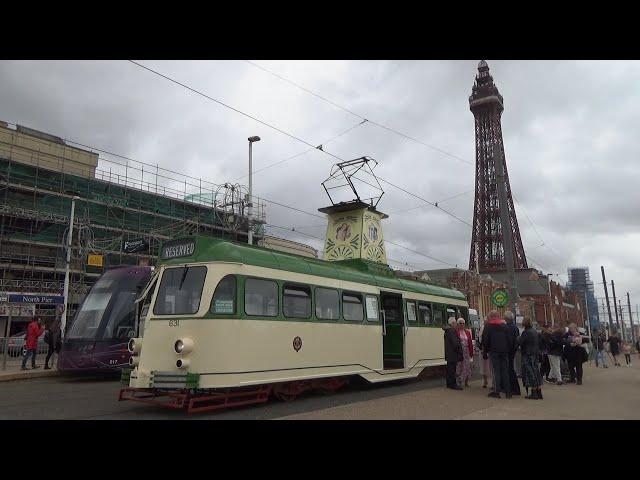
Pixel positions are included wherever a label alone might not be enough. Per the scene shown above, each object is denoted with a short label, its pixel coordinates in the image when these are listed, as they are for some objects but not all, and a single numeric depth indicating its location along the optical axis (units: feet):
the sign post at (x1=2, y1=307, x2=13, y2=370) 54.34
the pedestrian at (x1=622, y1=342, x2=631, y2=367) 72.54
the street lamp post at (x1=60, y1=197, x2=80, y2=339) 72.30
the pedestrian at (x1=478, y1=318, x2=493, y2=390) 42.76
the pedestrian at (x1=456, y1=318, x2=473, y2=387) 43.19
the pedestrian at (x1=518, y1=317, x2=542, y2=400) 35.68
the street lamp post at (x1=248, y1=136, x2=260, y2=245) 80.69
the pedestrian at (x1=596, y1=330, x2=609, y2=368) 71.60
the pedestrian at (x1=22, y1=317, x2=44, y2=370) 55.16
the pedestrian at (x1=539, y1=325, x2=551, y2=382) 47.80
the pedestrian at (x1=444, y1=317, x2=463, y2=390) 41.63
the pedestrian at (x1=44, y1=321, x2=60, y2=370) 57.13
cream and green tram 28.81
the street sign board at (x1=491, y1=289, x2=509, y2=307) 50.52
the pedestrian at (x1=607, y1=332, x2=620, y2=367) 68.64
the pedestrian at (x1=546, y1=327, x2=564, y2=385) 46.87
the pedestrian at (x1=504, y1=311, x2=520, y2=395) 37.65
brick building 187.49
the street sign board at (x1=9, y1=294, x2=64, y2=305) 57.08
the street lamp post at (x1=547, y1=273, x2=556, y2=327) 267.43
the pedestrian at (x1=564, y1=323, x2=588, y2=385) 46.19
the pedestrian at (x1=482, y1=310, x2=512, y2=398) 36.60
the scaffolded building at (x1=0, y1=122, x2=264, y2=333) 104.63
